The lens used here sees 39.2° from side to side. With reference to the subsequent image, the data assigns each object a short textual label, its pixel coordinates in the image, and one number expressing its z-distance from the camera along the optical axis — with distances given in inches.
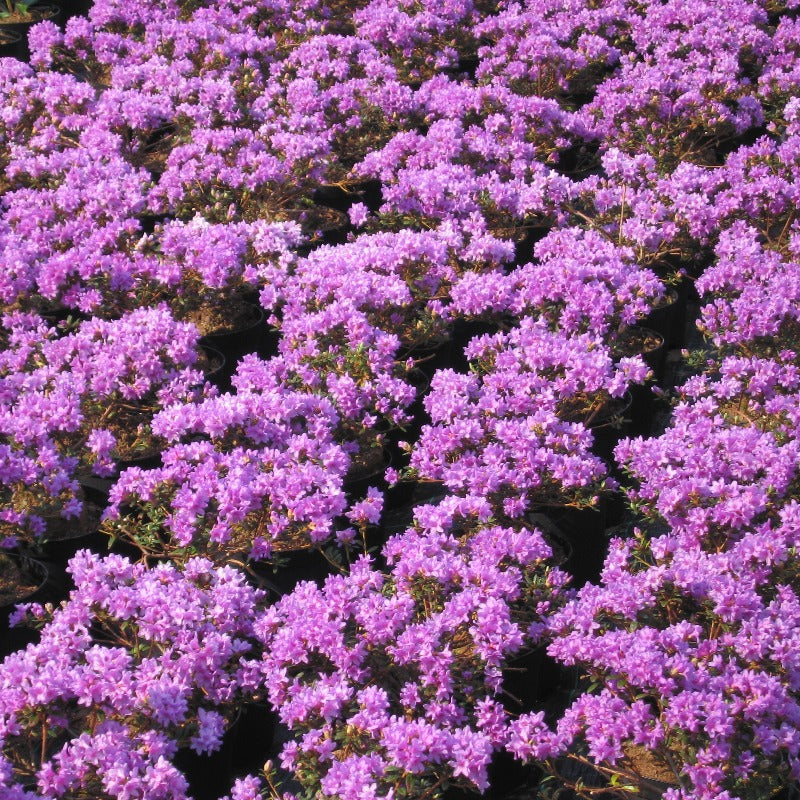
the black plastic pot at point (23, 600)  160.4
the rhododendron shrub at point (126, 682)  126.5
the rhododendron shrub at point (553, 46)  327.0
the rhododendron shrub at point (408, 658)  129.3
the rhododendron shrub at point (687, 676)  131.1
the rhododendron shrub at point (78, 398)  174.7
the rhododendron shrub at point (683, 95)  297.4
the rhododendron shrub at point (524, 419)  174.1
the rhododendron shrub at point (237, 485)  163.9
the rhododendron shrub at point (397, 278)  214.7
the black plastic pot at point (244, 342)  230.7
